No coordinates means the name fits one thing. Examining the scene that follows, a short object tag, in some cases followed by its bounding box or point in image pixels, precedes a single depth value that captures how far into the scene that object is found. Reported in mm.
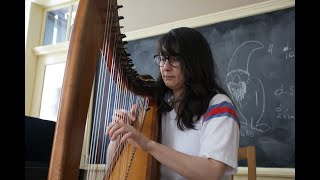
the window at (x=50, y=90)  3428
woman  899
